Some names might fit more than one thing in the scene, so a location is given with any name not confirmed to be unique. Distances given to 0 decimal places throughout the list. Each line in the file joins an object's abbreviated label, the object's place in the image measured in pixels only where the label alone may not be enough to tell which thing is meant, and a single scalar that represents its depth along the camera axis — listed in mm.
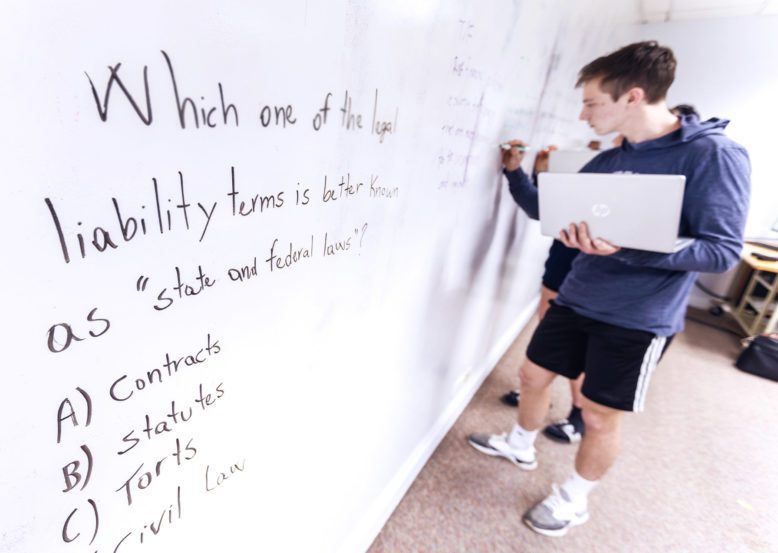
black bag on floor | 2383
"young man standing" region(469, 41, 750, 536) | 902
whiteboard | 301
